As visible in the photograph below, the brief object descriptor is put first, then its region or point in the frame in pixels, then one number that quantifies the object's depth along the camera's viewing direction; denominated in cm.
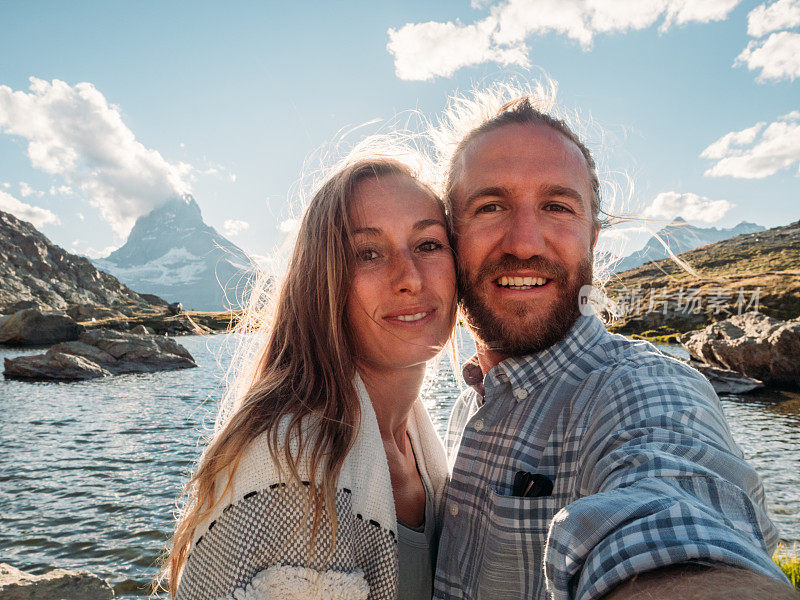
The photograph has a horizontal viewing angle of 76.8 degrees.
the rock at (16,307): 7088
